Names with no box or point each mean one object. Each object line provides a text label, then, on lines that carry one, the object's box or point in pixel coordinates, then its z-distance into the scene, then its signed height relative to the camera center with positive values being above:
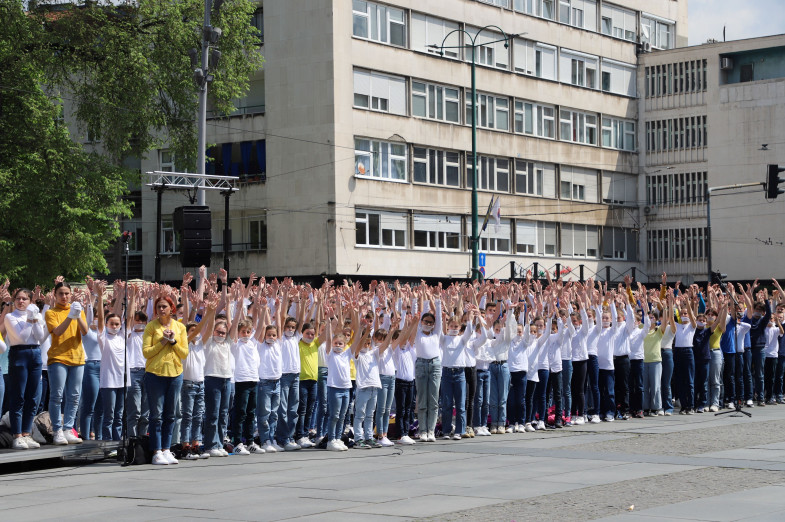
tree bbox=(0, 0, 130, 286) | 35.78 +3.43
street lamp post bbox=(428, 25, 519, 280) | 42.27 +2.17
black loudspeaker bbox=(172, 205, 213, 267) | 20.17 +0.95
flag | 46.12 +2.93
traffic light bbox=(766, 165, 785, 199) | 34.75 +3.00
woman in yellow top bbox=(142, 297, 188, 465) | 15.03 -0.90
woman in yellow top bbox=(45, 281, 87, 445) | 16.19 -0.89
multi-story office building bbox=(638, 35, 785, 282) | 59.72 +6.81
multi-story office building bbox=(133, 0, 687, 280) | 46.78 +6.31
